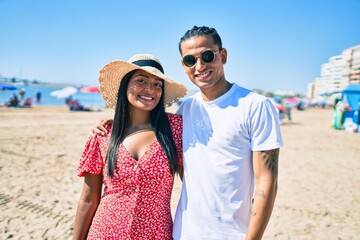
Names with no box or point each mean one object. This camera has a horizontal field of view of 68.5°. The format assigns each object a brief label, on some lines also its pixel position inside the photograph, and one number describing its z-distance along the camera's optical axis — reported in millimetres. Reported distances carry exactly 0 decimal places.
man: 1567
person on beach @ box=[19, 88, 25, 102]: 26438
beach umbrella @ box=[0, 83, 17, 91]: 27578
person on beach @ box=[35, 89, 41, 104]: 33116
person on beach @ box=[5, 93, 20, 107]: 23205
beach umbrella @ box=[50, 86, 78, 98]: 29647
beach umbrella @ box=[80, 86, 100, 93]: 27053
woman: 1797
